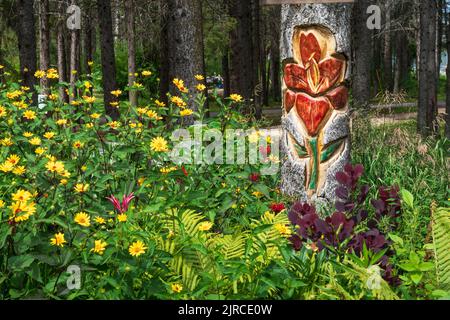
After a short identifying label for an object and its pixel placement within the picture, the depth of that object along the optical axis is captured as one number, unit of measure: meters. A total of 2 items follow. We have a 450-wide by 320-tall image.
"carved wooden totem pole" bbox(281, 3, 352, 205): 6.00
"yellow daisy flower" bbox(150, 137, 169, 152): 3.64
